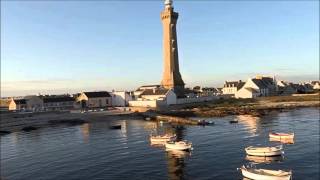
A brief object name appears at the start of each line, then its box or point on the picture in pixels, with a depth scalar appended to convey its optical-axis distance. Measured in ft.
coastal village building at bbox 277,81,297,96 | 396.35
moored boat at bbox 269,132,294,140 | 131.91
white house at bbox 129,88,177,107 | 265.69
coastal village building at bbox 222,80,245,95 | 379.60
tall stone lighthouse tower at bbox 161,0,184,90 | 300.10
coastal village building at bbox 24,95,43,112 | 298.18
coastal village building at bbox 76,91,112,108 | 294.50
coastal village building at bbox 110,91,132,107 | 299.84
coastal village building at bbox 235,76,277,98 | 345.99
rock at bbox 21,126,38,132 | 187.83
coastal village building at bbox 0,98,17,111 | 298.77
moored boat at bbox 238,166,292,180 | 78.43
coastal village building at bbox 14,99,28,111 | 296.64
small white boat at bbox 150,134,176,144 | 134.51
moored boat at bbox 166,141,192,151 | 118.11
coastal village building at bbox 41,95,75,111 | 297.81
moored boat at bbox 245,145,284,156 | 106.04
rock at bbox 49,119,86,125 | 210.46
